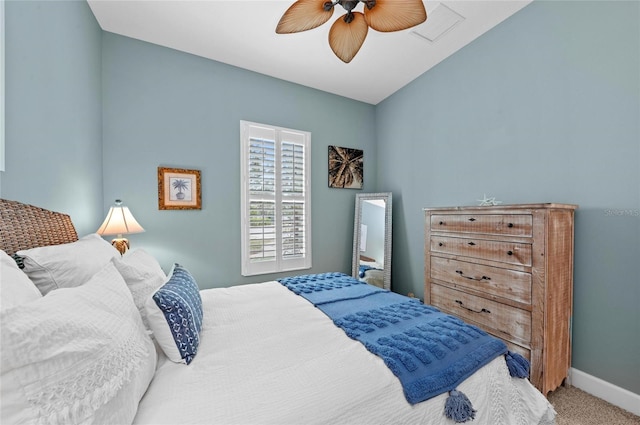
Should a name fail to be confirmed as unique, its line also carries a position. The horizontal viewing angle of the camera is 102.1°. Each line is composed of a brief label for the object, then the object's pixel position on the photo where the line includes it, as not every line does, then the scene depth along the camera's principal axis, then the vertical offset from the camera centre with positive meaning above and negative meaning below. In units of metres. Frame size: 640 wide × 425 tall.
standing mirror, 3.31 -0.39
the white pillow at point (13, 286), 0.67 -0.23
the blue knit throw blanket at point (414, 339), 0.97 -0.58
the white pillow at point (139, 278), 1.17 -0.34
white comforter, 0.76 -0.59
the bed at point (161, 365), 0.56 -0.58
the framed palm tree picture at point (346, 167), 3.45 +0.58
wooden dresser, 1.59 -0.46
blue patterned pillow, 0.98 -0.45
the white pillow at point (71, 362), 0.52 -0.36
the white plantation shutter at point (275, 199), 2.92 +0.12
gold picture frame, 2.52 +0.19
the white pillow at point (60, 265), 0.98 -0.24
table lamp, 2.02 -0.14
